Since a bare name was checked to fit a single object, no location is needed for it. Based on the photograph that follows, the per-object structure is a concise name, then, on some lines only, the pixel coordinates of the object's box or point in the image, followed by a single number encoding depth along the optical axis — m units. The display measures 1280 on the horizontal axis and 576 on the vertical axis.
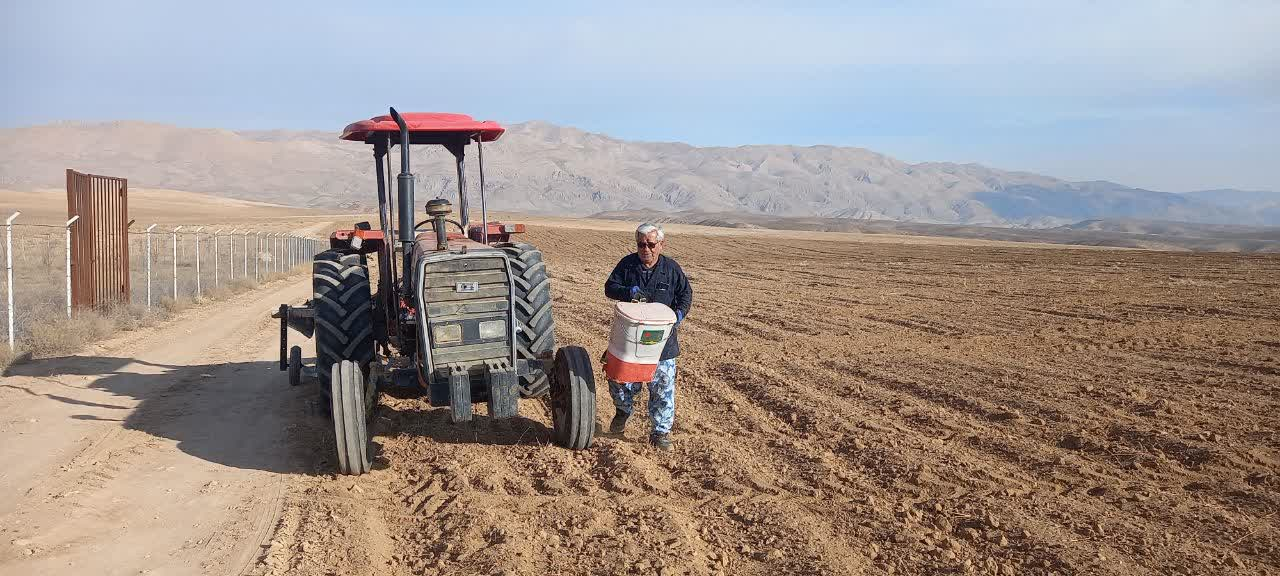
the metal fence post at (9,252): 10.32
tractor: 6.32
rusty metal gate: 14.09
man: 6.86
